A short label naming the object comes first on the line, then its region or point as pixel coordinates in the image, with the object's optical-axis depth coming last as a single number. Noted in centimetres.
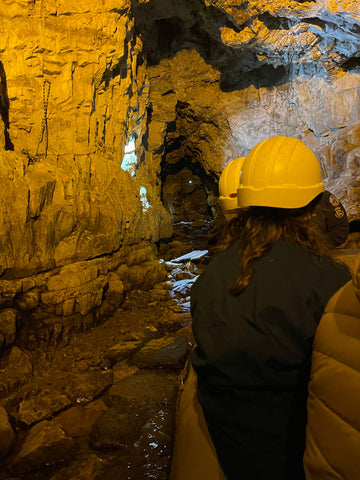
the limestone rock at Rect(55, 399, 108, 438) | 310
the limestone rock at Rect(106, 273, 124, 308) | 576
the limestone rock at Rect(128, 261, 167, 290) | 680
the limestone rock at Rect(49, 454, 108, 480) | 255
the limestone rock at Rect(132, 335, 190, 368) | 422
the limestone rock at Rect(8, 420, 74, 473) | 268
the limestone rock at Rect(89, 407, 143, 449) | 291
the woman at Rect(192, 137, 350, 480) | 96
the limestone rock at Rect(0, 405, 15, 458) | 273
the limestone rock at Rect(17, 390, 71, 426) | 320
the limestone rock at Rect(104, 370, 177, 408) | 347
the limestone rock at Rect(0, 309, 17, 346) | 405
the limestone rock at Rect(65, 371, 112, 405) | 354
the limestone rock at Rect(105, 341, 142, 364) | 444
